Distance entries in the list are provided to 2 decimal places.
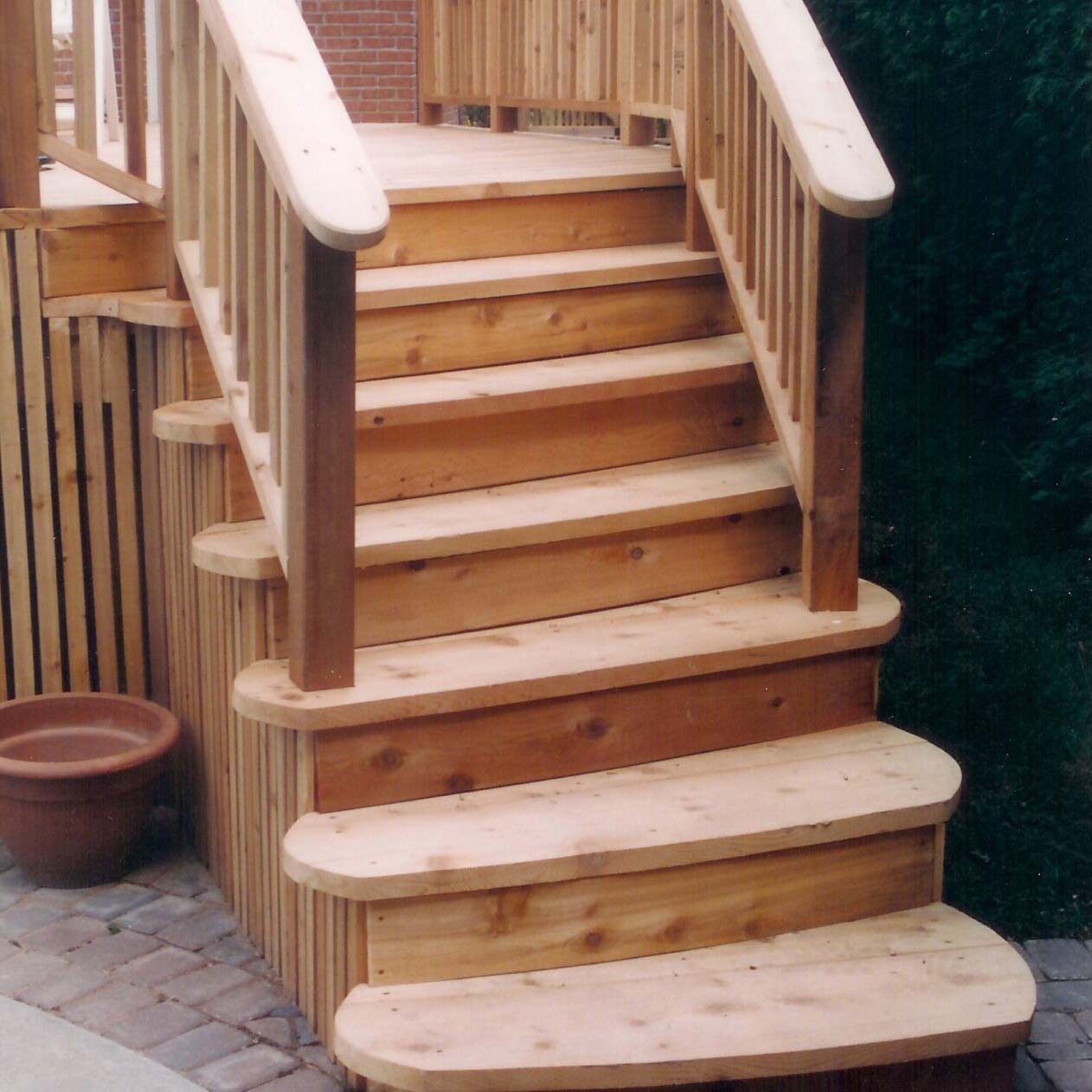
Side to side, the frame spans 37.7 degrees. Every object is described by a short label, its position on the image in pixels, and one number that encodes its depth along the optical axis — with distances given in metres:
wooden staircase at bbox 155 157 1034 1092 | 2.73
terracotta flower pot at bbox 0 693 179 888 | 3.63
